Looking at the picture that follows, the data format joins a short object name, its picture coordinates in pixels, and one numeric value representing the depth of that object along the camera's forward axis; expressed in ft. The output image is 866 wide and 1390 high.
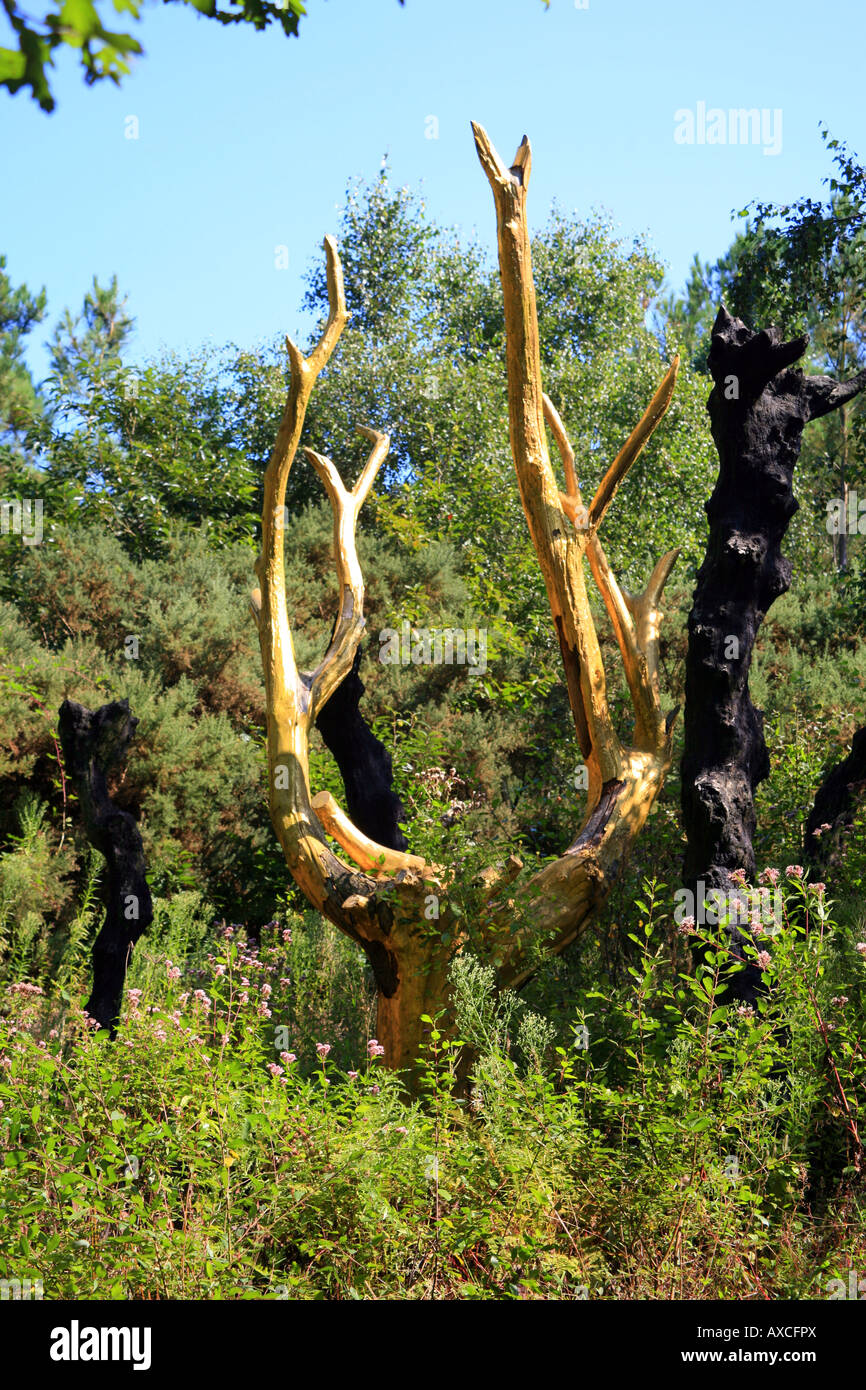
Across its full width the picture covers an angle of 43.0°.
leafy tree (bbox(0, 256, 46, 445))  73.20
